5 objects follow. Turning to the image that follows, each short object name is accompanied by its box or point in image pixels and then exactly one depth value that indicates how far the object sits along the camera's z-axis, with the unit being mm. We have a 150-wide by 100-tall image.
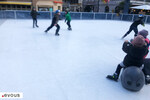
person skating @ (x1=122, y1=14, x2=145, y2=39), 6082
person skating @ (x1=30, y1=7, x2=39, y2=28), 9028
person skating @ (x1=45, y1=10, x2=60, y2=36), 6987
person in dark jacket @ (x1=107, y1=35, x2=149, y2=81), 2518
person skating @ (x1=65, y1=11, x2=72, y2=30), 8867
